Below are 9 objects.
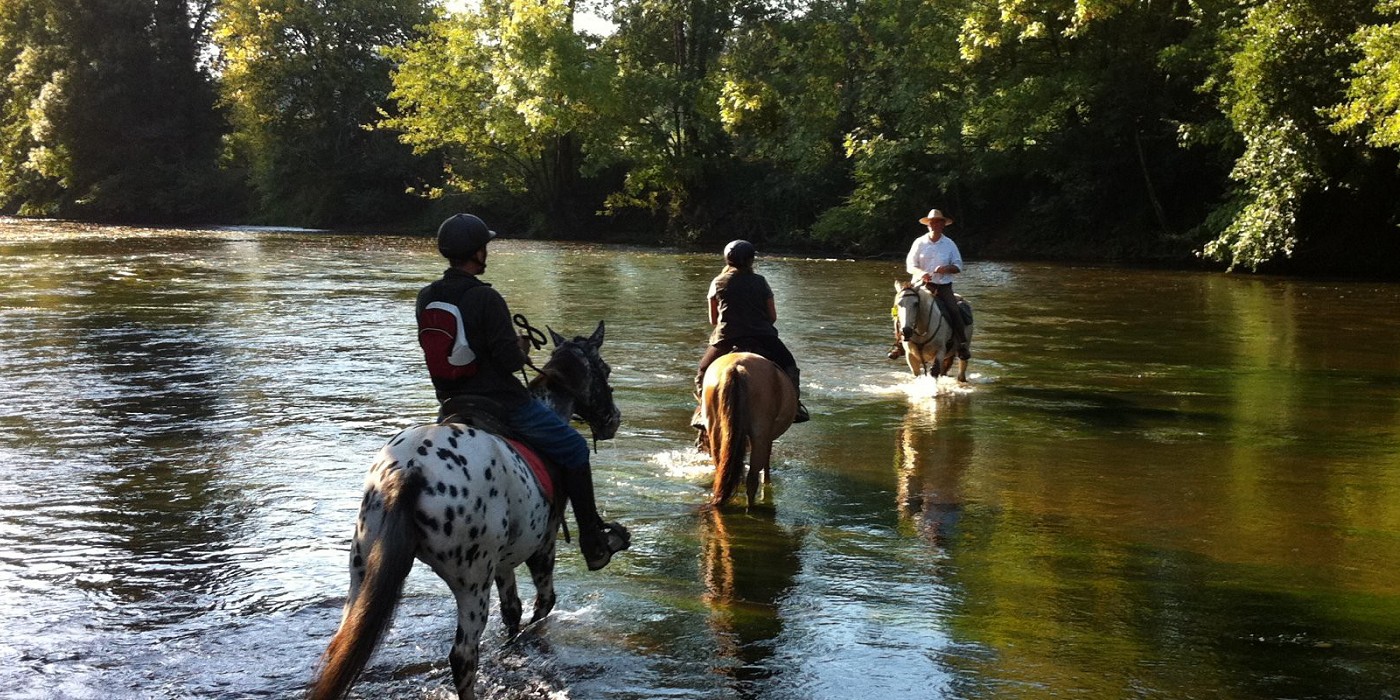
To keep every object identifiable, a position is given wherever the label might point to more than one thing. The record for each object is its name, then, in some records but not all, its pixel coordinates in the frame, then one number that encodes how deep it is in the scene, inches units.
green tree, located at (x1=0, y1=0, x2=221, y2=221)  2581.2
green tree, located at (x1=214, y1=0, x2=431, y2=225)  2391.7
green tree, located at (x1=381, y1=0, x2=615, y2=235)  1857.8
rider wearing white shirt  557.0
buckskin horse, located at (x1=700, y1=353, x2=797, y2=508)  332.5
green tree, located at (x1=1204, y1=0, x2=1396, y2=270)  1024.2
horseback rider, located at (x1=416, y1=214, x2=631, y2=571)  213.3
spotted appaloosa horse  176.9
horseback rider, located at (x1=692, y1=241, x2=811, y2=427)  378.9
